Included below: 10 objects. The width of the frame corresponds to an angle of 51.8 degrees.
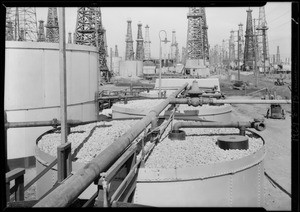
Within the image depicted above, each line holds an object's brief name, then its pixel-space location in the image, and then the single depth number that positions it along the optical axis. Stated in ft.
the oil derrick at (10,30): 165.89
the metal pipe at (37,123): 33.50
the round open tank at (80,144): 26.27
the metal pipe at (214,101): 35.54
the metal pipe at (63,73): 20.83
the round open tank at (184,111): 51.60
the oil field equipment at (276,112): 91.61
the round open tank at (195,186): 21.91
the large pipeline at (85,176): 9.68
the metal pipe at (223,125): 32.82
